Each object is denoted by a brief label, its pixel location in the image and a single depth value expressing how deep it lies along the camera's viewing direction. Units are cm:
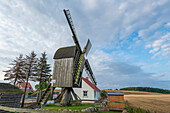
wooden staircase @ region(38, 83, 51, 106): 1225
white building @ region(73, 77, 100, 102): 2411
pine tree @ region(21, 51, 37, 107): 2373
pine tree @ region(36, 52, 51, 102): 2366
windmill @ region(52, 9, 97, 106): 1338
